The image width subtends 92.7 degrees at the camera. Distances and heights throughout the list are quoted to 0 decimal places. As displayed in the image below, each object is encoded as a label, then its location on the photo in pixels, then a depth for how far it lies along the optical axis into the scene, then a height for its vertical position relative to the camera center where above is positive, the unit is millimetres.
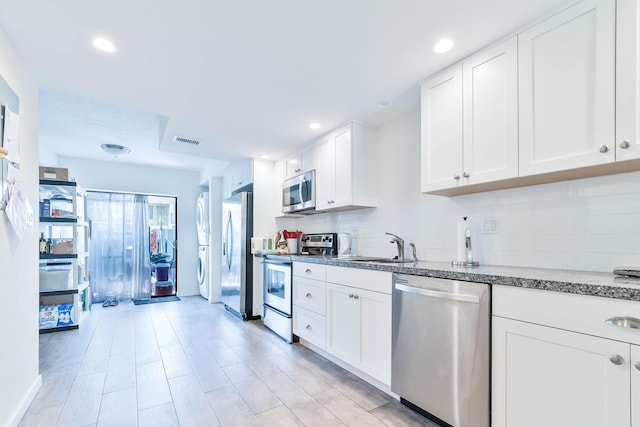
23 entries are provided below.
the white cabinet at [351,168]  2943 +465
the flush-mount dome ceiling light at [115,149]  4436 +970
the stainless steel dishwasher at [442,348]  1509 -739
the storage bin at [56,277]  3698 -777
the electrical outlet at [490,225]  2074 -72
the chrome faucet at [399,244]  2633 -256
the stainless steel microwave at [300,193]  3518 +259
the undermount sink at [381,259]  2594 -409
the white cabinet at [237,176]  4461 +618
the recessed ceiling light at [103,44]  1782 +1015
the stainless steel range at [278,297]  3270 -959
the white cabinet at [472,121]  1717 +583
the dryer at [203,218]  5629 -74
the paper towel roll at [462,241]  2074 -181
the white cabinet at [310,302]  2758 -848
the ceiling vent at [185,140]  3529 +880
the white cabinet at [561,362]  1094 -594
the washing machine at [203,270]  5535 -1056
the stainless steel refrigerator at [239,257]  4168 -607
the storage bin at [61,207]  3863 +92
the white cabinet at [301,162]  3564 +657
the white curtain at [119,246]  5367 -587
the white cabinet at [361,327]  2098 -857
